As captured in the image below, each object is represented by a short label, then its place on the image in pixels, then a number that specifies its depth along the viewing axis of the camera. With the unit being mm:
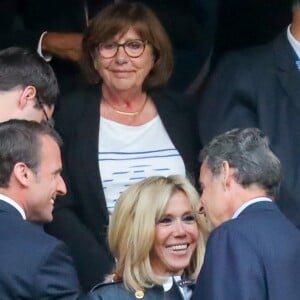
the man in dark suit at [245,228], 9508
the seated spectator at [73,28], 12719
